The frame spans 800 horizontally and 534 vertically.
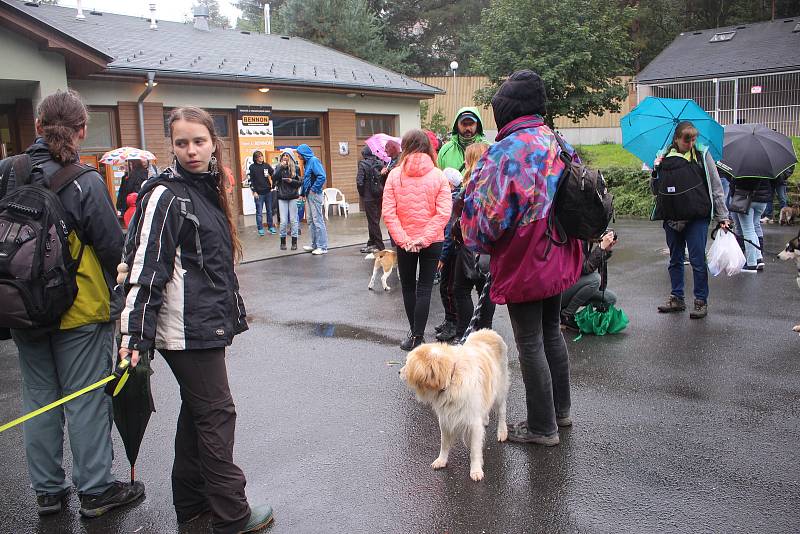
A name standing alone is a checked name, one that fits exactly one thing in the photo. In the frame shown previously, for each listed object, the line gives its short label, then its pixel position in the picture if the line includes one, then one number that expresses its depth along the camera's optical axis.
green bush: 17.75
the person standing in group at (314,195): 12.31
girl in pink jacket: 5.91
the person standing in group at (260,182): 15.39
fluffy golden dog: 3.51
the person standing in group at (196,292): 2.81
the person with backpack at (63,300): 3.14
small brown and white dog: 9.41
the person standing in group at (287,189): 12.76
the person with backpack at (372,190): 12.04
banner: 16.95
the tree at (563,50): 26.02
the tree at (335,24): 33.47
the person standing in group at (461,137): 6.97
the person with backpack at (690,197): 6.81
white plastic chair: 19.04
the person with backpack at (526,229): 3.67
